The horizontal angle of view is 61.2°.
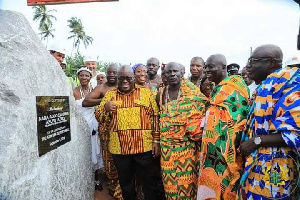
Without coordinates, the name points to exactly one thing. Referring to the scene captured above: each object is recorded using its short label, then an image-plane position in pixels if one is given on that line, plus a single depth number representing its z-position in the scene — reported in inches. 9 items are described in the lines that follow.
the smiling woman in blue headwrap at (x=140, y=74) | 165.8
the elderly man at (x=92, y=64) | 227.5
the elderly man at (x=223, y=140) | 96.9
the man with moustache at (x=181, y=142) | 117.7
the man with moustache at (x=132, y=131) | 124.6
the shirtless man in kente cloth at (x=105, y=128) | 152.3
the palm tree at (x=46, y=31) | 1640.0
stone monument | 68.2
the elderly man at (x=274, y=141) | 71.0
